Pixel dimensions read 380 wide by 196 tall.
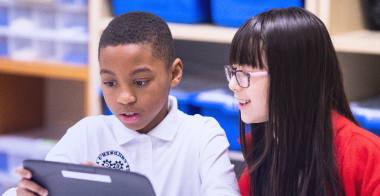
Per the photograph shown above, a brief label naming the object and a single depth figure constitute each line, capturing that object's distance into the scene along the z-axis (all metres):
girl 1.68
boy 1.75
